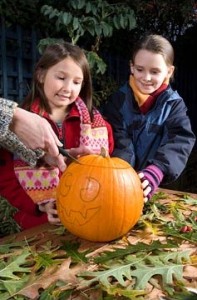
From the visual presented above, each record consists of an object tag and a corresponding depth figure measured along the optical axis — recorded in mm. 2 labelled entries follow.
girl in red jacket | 1701
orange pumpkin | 1207
